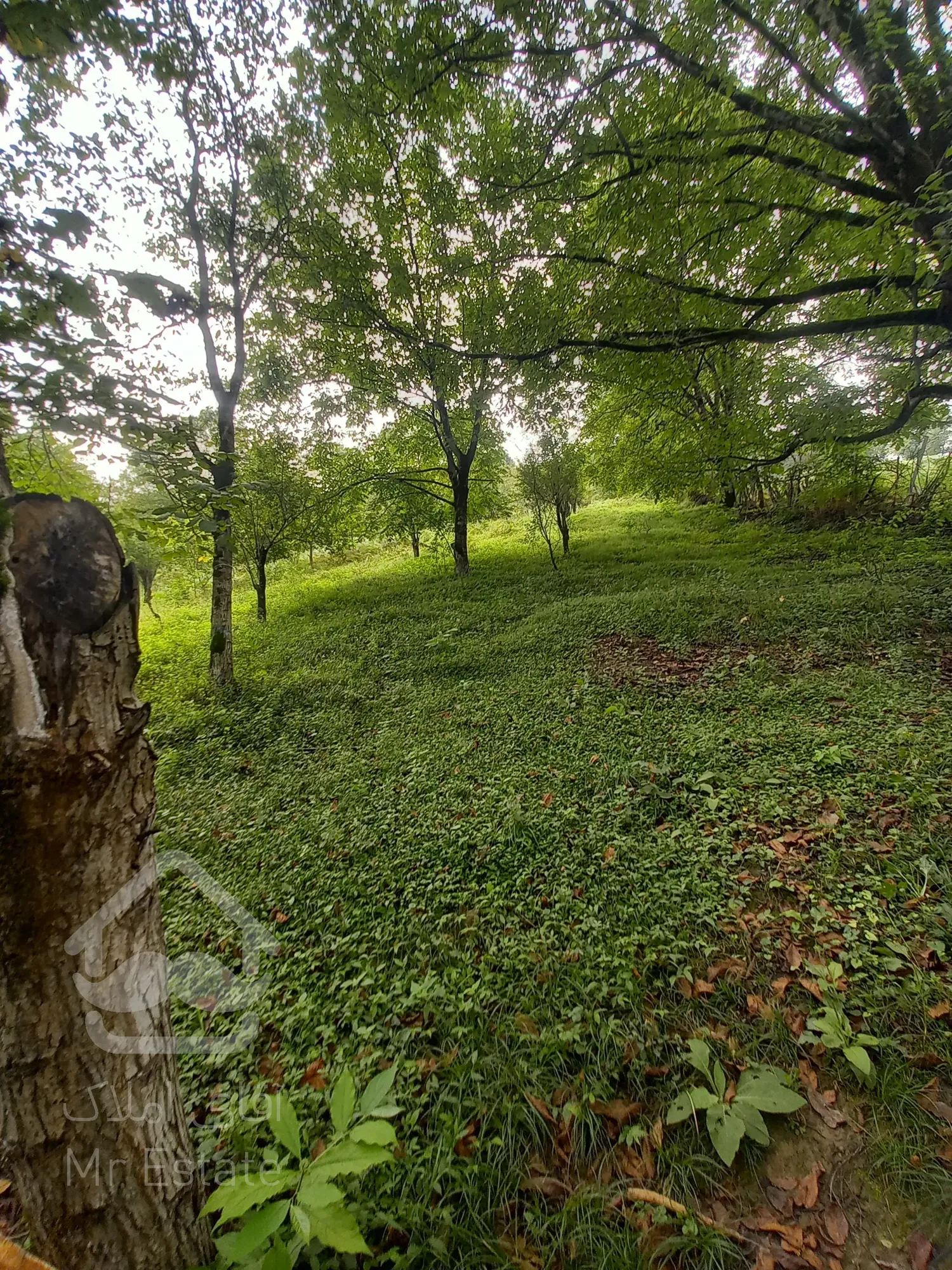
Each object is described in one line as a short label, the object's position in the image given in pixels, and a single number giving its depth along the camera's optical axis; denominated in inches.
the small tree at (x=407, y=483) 563.5
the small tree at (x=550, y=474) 518.0
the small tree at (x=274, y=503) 414.9
